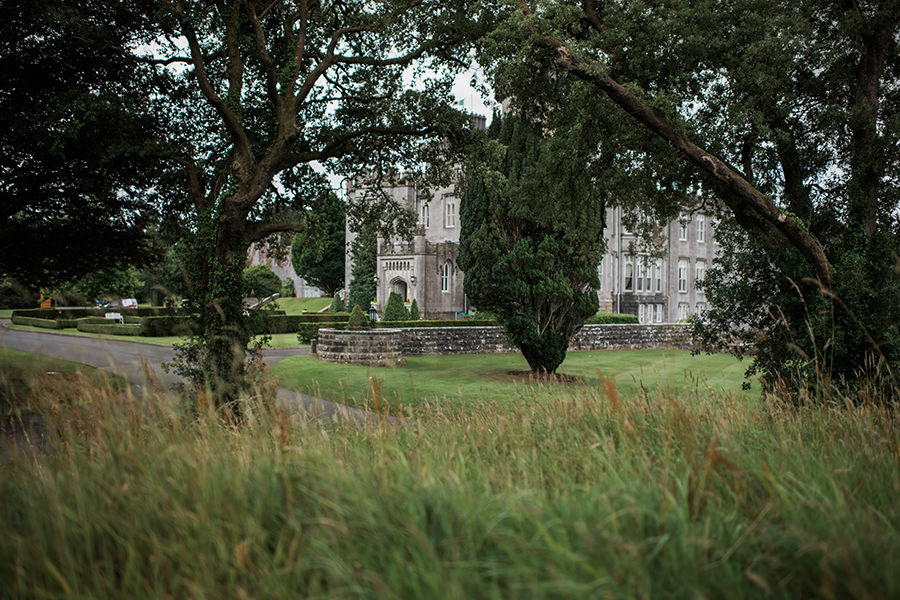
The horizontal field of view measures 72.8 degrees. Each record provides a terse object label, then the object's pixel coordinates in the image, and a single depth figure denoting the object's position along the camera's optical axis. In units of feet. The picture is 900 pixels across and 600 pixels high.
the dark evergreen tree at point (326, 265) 177.40
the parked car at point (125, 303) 144.66
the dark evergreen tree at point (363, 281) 144.05
